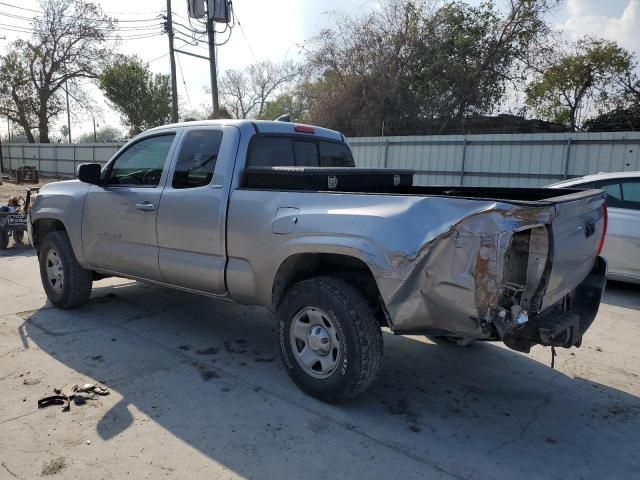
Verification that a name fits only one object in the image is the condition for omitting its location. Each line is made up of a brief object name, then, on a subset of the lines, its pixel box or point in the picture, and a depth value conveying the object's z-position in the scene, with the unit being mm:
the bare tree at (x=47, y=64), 38125
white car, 6363
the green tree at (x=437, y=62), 20531
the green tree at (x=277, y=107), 43906
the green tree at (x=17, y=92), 38594
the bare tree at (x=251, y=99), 49781
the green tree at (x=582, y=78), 19531
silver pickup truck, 2785
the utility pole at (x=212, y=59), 17219
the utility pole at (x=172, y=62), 19880
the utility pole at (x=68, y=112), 40831
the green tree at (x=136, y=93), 37625
